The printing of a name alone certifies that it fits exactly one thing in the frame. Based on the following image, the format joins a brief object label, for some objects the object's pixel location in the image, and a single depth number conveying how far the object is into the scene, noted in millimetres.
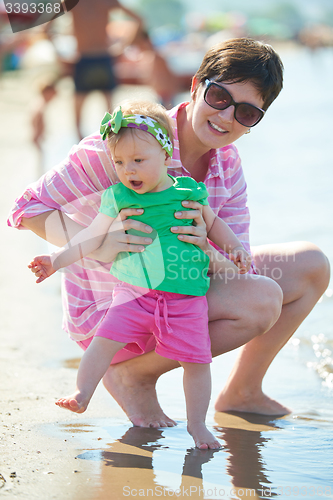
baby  2675
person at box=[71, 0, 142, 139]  7375
